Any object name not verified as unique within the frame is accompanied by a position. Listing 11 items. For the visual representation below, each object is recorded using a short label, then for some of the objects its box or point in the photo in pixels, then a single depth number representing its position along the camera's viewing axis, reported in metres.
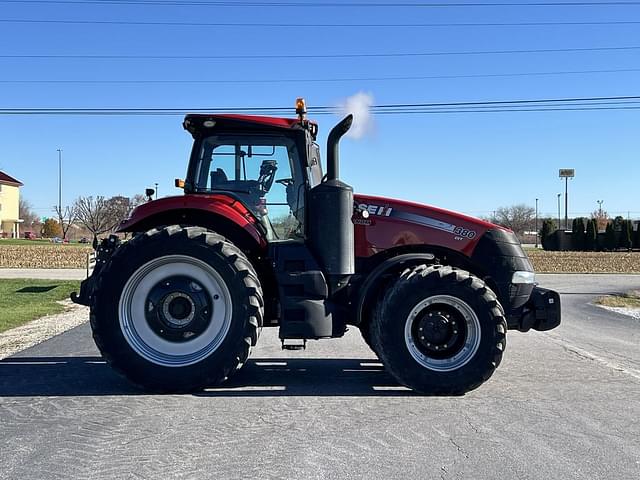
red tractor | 6.03
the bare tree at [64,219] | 87.22
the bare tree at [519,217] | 111.06
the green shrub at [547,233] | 69.06
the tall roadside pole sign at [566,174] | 88.79
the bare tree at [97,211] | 55.18
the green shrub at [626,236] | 62.75
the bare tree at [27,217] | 111.57
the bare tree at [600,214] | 118.69
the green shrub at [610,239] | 63.19
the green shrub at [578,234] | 65.31
